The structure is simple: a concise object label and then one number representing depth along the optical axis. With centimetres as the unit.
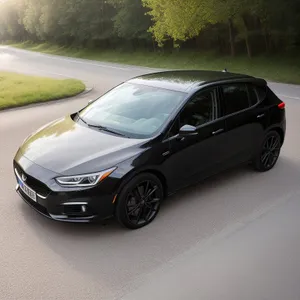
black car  454
